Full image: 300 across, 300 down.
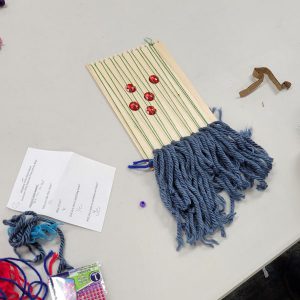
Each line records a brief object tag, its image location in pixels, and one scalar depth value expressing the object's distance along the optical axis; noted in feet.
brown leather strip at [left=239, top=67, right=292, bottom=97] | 3.64
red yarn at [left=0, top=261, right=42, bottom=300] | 2.58
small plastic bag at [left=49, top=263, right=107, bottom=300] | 2.57
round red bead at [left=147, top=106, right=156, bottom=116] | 3.40
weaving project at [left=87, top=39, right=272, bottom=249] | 2.93
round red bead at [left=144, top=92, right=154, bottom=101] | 3.48
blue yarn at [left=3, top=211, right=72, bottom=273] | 2.72
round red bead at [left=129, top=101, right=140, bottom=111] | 3.43
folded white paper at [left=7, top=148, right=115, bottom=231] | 2.92
